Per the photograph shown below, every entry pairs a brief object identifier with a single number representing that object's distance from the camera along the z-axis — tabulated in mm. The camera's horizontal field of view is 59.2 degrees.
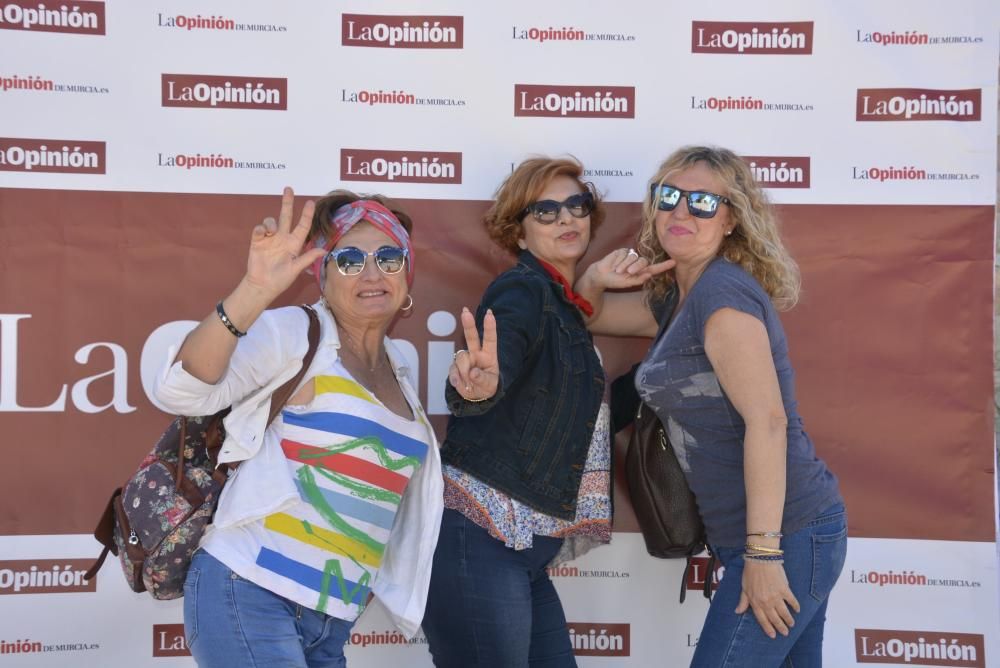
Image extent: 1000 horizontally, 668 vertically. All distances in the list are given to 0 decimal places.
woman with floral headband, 2107
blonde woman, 2285
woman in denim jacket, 2482
